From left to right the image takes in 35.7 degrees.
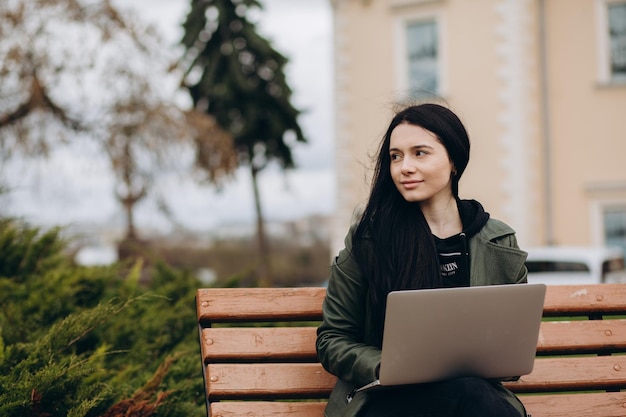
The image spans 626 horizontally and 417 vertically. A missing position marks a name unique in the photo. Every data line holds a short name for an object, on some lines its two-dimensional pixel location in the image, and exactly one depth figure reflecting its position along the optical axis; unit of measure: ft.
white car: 41.71
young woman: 10.46
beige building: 61.62
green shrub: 11.28
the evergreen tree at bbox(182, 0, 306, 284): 84.38
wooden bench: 11.44
